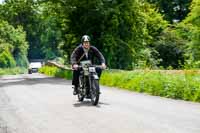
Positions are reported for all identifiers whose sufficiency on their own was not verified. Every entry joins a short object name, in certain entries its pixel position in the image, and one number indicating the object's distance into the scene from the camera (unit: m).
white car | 70.94
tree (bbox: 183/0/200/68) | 43.65
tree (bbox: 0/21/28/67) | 75.99
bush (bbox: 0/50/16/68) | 74.01
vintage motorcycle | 13.94
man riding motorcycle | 14.63
